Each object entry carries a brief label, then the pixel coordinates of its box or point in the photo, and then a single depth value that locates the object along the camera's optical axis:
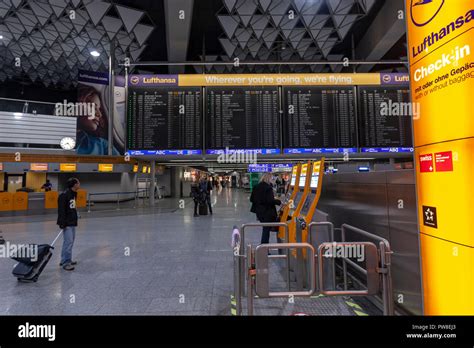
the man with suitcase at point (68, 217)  4.33
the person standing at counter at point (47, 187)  13.52
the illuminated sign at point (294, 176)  5.62
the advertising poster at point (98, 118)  7.90
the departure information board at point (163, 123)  7.54
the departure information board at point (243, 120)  7.48
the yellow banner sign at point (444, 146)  1.68
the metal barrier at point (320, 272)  2.30
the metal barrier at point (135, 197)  13.58
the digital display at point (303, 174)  4.81
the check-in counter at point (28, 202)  11.98
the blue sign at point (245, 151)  7.43
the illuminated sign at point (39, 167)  13.70
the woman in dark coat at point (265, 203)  4.85
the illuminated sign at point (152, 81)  7.64
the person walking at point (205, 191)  10.16
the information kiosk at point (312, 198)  3.63
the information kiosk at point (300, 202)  4.10
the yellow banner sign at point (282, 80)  7.61
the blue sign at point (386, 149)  7.42
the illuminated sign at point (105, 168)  14.89
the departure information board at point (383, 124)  7.47
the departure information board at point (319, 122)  7.44
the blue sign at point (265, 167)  15.89
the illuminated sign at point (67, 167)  14.28
